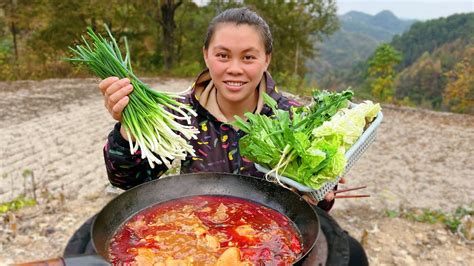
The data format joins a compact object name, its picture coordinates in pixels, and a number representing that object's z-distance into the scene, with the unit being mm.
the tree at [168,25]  20156
